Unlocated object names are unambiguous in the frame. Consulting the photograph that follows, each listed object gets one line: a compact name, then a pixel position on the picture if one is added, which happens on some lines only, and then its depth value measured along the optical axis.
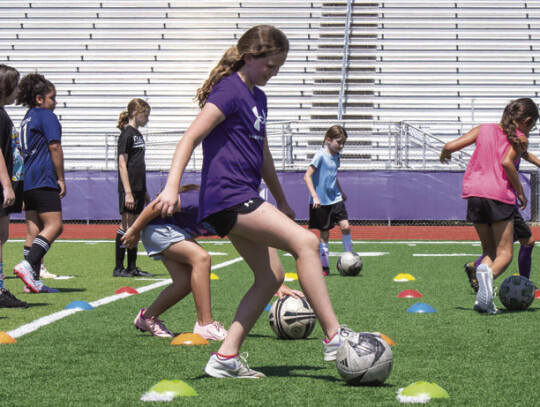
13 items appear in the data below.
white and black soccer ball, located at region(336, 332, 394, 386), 6.40
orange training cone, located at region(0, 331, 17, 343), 8.60
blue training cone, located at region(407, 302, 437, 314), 11.23
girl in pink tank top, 11.02
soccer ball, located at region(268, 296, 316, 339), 8.89
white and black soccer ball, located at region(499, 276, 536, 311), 11.29
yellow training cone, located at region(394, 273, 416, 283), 15.62
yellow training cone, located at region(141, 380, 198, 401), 6.03
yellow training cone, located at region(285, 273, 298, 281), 16.11
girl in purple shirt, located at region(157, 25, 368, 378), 6.56
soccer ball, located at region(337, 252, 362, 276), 16.47
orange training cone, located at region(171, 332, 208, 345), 8.66
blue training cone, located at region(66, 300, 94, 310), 11.41
